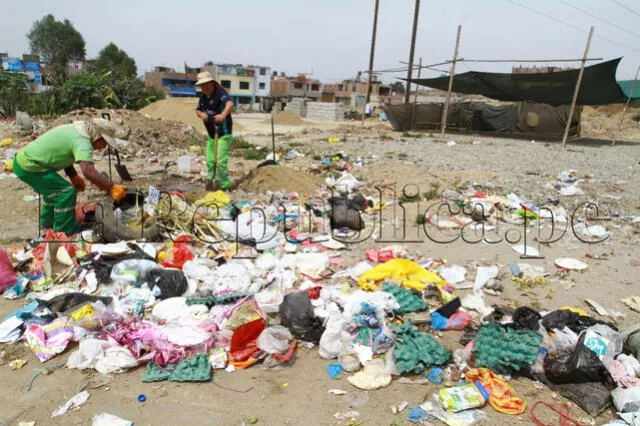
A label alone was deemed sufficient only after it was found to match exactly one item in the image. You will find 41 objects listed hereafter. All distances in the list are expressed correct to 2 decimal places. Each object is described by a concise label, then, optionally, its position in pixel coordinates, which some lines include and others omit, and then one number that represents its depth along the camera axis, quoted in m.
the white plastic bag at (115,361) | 2.51
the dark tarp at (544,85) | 12.98
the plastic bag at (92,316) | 2.82
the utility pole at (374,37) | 19.78
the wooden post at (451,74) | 14.26
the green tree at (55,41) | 44.06
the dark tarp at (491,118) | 16.39
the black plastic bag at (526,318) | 2.82
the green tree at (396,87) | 72.85
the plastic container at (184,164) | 7.68
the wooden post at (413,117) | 17.62
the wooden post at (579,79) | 11.59
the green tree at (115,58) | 44.84
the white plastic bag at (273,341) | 2.66
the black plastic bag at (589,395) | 2.30
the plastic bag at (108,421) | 2.12
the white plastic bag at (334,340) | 2.71
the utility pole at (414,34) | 18.95
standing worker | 5.88
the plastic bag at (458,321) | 3.04
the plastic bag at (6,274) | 3.36
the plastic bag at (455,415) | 2.20
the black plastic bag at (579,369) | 2.40
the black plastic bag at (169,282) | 3.29
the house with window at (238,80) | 54.97
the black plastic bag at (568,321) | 2.88
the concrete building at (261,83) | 57.12
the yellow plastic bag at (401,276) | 3.58
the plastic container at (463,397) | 2.28
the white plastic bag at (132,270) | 3.43
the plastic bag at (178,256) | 3.78
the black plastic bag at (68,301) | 3.00
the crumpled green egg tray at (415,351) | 2.56
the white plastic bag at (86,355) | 2.54
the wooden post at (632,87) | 14.51
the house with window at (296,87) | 59.78
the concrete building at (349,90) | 54.56
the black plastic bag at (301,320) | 2.86
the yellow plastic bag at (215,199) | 5.07
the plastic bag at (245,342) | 2.65
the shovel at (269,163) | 6.70
